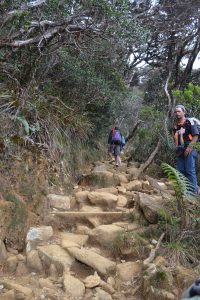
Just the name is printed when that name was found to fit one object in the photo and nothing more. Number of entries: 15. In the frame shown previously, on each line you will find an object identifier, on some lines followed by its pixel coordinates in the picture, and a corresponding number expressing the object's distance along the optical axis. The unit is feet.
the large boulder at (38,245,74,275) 12.97
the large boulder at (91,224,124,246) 14.99
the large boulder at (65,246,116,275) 12.95
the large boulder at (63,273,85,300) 11.48
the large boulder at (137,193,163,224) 16.05
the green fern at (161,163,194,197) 14.40
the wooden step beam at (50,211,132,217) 17.39
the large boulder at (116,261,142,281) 12.78
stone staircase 11.72
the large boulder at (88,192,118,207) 19.53
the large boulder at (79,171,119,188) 24.91
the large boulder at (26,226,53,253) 14.22
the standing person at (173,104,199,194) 18.40
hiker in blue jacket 37.04
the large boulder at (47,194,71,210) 18.35
